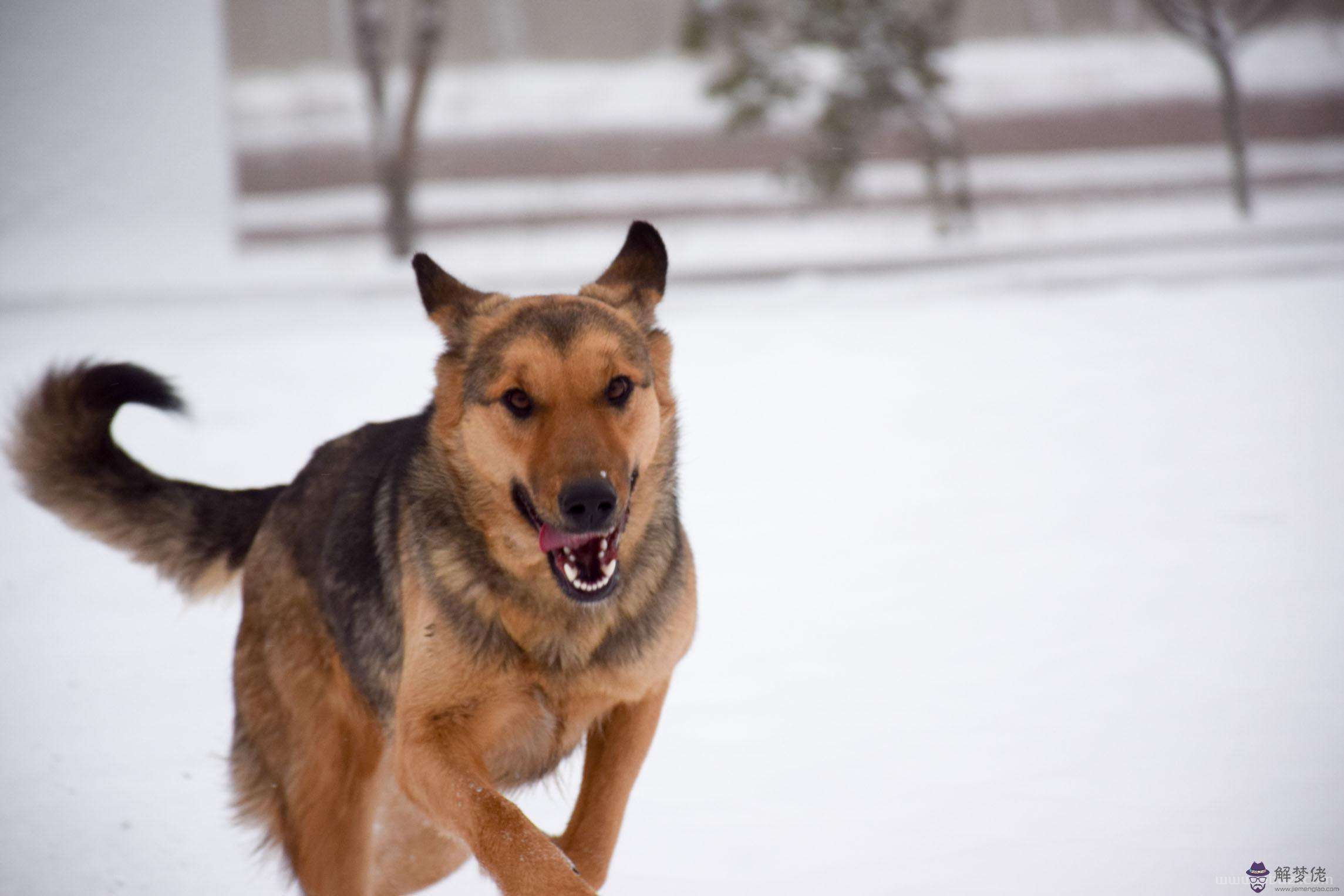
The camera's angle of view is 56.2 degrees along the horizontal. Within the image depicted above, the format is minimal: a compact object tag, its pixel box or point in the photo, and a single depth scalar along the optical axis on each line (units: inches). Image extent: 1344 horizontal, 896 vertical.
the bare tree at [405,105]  634.8
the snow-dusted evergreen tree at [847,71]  735.1
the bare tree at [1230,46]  732.7
